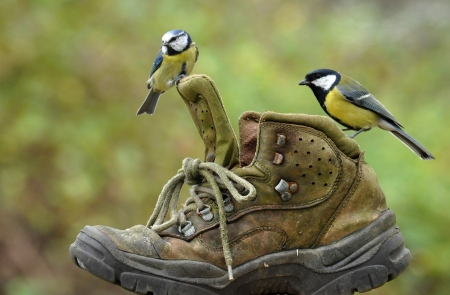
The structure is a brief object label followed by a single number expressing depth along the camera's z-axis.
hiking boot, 4.63
